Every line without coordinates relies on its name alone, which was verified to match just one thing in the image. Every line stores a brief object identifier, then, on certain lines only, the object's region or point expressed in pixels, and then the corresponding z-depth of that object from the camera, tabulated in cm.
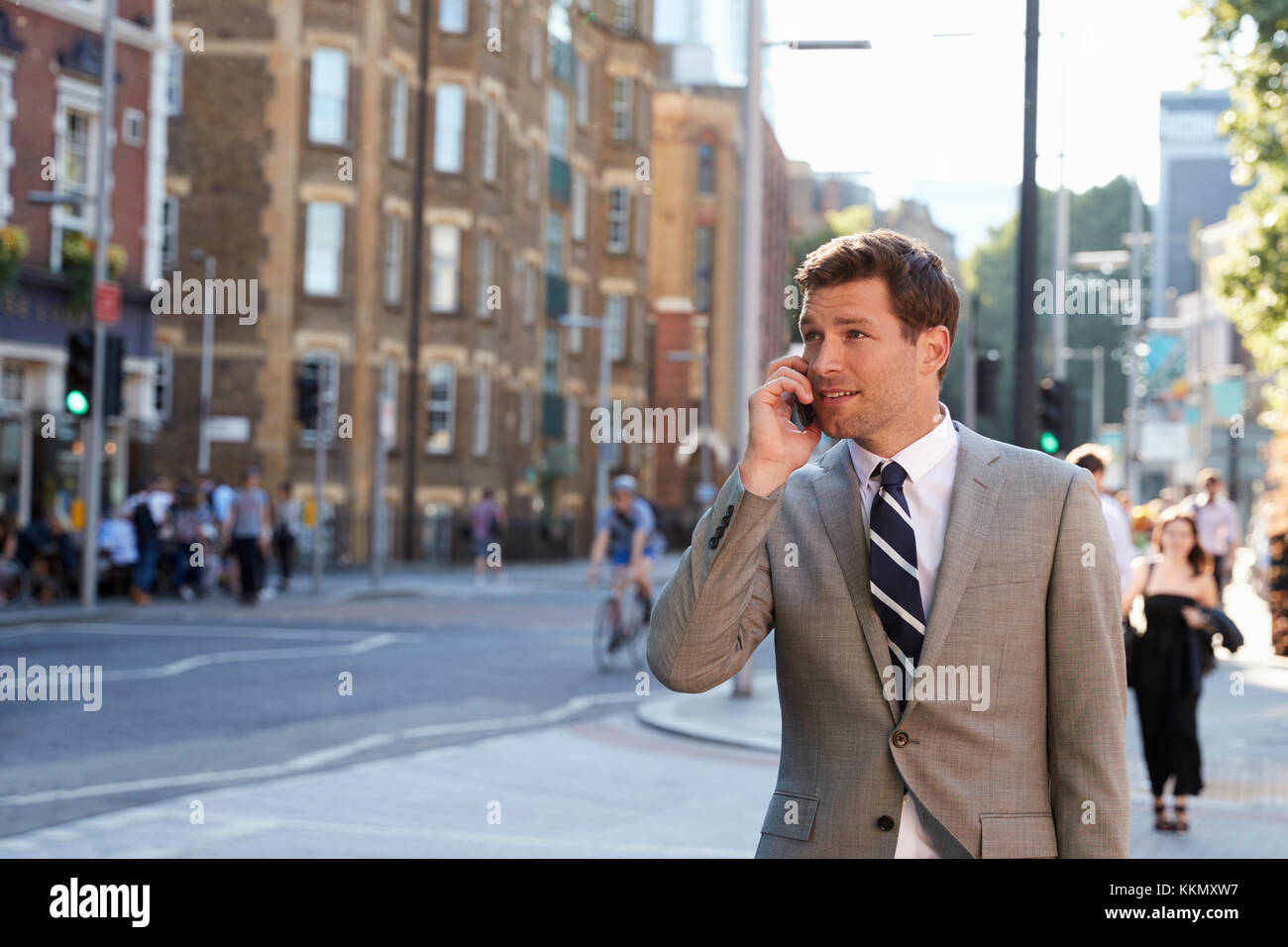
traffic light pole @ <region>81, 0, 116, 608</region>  2088
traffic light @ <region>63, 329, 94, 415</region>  1997
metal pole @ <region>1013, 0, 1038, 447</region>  1024
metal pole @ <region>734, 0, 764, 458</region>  1440
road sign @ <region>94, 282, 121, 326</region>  2078
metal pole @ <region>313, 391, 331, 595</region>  2583
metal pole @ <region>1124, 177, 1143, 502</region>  4134
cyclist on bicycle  1652
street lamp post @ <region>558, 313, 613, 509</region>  4167
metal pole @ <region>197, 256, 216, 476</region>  3759
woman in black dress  915
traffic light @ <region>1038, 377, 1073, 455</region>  1372
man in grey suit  265
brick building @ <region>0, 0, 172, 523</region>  2617
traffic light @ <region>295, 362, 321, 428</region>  2597
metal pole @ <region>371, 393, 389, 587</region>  2786
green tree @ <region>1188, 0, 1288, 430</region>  2283
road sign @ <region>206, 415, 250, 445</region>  3297
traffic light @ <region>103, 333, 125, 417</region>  2112
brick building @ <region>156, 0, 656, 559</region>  3775
